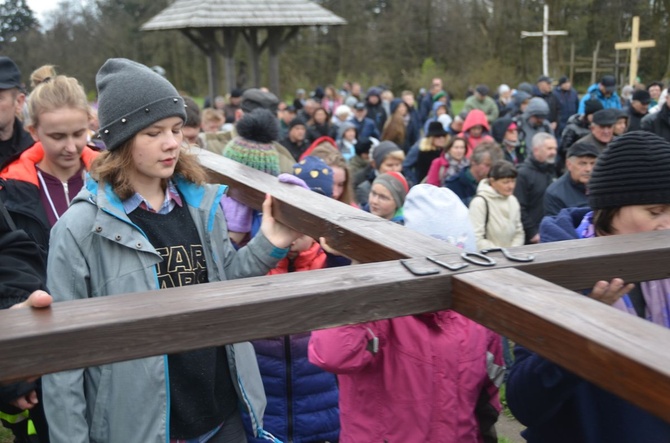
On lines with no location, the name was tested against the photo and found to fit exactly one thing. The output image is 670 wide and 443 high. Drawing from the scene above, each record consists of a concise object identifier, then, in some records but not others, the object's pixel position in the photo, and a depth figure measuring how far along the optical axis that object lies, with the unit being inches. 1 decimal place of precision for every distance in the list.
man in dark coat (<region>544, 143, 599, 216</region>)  186.1
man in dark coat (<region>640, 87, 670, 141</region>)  311.4
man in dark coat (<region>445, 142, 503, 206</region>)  242.4
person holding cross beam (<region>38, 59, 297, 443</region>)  72.0
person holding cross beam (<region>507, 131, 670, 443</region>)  64.9
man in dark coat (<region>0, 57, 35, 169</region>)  124.3
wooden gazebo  593.5
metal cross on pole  895.1
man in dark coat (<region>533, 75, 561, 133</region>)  529.7
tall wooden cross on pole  637.3
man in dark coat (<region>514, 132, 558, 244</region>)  224.7
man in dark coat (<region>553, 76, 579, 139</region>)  547.5
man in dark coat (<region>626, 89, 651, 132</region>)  370.0
